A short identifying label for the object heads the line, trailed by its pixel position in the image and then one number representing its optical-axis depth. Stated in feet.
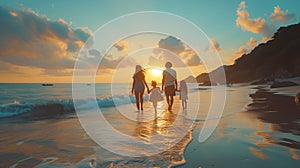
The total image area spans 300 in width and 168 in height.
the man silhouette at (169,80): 32.37
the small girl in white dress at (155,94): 32.83
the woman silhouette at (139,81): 33.50
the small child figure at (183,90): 34.32
